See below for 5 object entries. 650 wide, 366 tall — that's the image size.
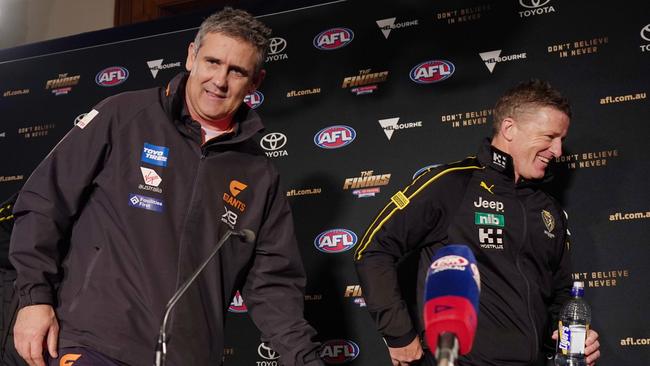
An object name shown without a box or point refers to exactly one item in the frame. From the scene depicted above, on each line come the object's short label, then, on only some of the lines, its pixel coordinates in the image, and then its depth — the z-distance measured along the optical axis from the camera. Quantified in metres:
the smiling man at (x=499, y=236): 2.99
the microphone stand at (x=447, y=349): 1.09
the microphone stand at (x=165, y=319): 1.82
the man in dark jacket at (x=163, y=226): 2.24
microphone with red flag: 1.17
